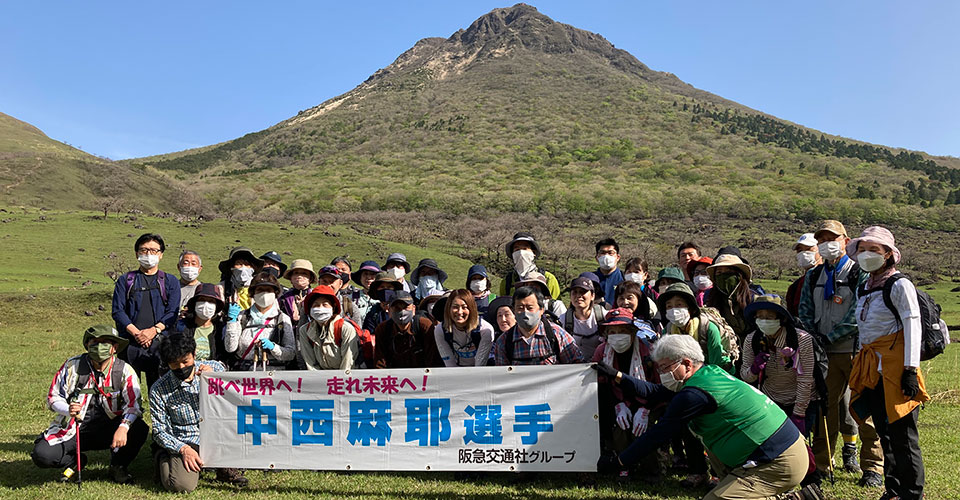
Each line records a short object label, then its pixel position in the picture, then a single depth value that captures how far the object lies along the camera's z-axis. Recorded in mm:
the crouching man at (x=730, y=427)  4793
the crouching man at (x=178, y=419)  6520
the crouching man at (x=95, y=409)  6703
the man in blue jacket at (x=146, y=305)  7773
